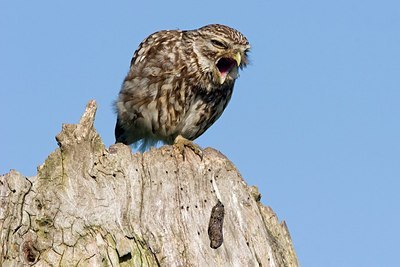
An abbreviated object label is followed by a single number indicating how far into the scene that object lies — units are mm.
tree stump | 10367
